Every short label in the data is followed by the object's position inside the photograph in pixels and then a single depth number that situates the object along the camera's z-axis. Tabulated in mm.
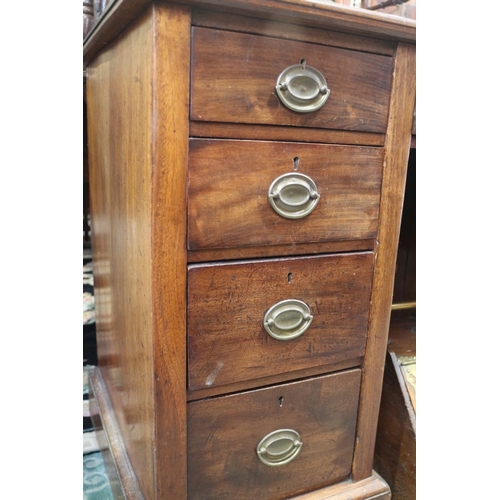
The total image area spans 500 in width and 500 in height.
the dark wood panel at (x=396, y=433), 907
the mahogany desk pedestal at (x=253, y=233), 604
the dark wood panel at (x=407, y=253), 1229
